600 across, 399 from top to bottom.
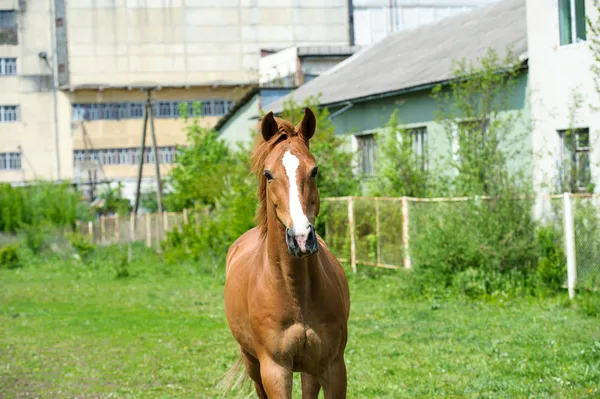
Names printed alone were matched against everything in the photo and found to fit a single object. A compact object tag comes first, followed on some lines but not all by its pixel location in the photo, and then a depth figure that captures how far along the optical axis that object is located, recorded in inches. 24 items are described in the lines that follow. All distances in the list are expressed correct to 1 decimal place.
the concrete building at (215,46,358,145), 1560.0
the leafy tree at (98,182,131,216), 2186.3
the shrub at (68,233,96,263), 1144.2
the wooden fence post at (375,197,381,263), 760.3
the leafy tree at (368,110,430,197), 778.2
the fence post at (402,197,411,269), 706.6
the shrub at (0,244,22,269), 1208.2
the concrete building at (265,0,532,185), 828.0
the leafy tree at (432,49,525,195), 604.1
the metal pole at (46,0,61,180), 2300.7
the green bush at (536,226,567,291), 570.3
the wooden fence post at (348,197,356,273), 800.9
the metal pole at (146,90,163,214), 1396.4
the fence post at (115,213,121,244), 1585.6
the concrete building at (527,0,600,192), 652.7
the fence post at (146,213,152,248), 1563.7
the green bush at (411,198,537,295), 582.6
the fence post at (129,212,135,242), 1406.0
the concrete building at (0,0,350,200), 2305.6
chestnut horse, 219.3
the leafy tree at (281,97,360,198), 888.9
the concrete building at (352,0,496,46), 1948.0
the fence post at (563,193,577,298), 555.2
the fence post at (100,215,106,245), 1574.6
